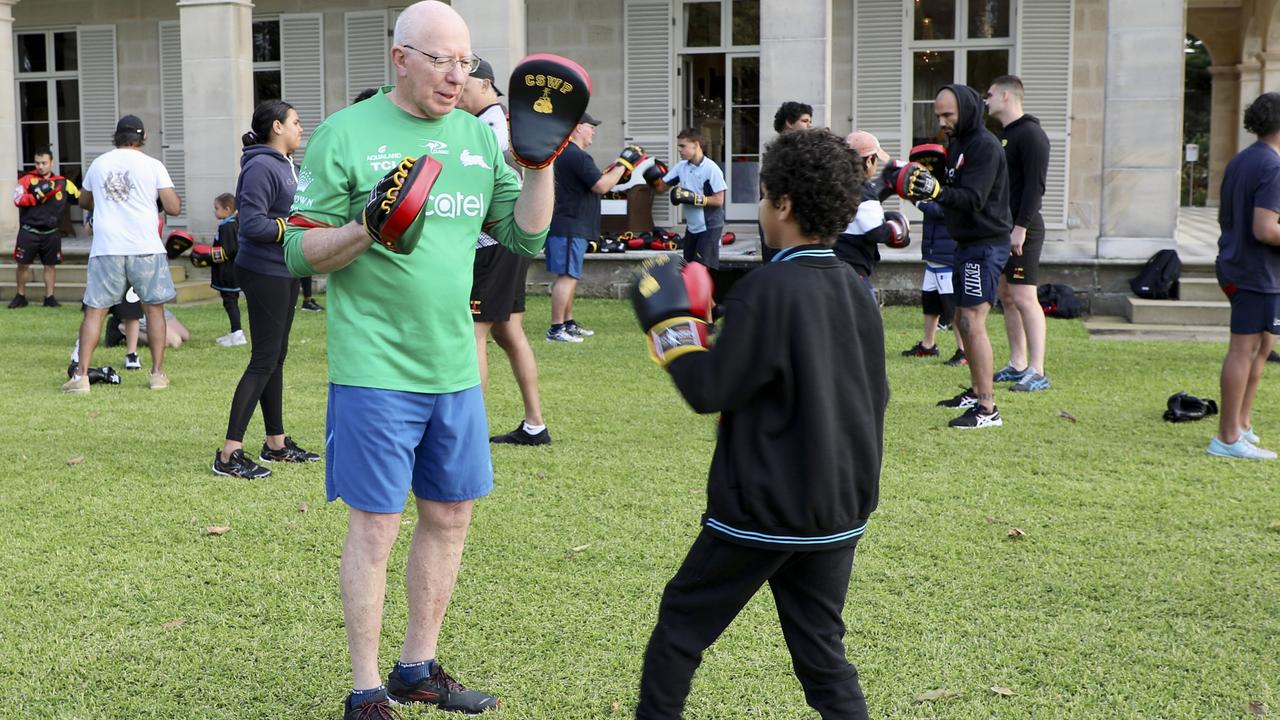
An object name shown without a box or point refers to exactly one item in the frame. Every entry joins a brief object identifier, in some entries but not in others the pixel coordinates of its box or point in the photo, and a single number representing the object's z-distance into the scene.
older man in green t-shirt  3.14
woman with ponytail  5.91
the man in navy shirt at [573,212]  9.78
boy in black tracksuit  2.66
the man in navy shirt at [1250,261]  6.00
